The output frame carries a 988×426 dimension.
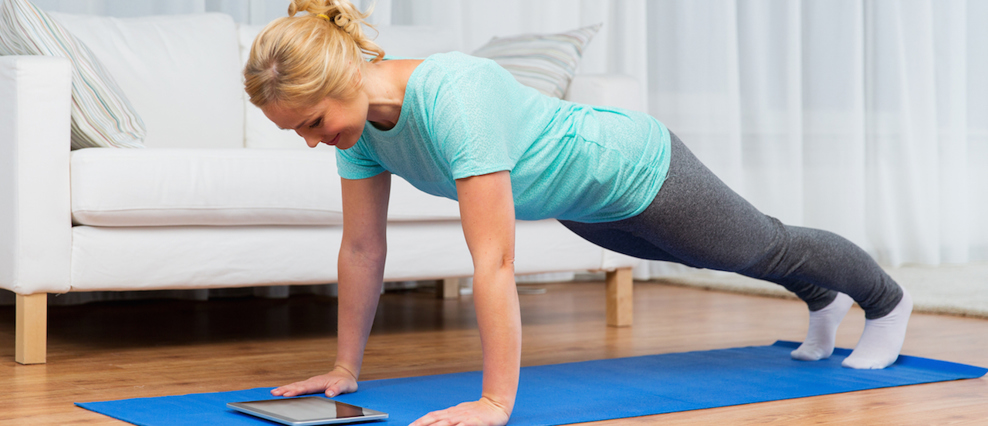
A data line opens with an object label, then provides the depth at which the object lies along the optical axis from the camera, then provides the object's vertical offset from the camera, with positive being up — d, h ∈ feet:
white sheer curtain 11.66 +1.57
